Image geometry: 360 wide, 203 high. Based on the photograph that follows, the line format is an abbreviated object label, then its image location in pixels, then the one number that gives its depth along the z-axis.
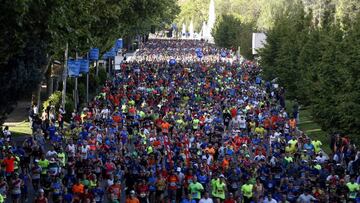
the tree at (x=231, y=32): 95.60
